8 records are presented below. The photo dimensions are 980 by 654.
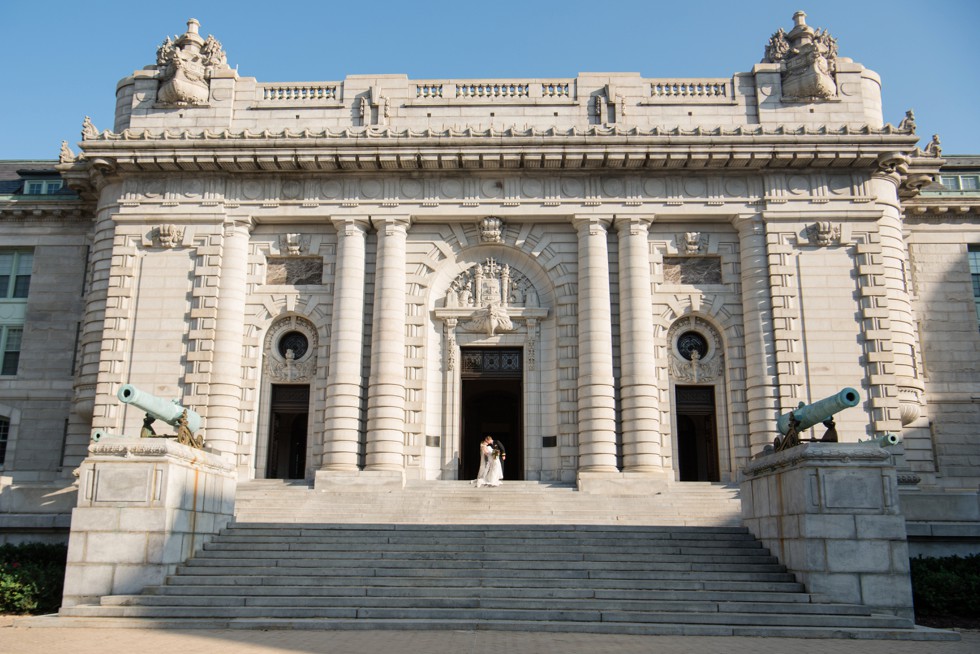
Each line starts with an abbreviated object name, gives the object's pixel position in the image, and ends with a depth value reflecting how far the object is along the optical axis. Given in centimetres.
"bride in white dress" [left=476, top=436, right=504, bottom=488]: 2909
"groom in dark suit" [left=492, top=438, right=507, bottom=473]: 2978
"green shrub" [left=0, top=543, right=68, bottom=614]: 2017
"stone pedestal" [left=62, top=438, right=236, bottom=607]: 1911
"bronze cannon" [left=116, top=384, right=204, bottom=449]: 2060
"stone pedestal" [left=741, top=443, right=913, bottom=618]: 1820
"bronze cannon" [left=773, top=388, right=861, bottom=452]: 1919
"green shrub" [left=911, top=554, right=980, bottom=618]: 2020
